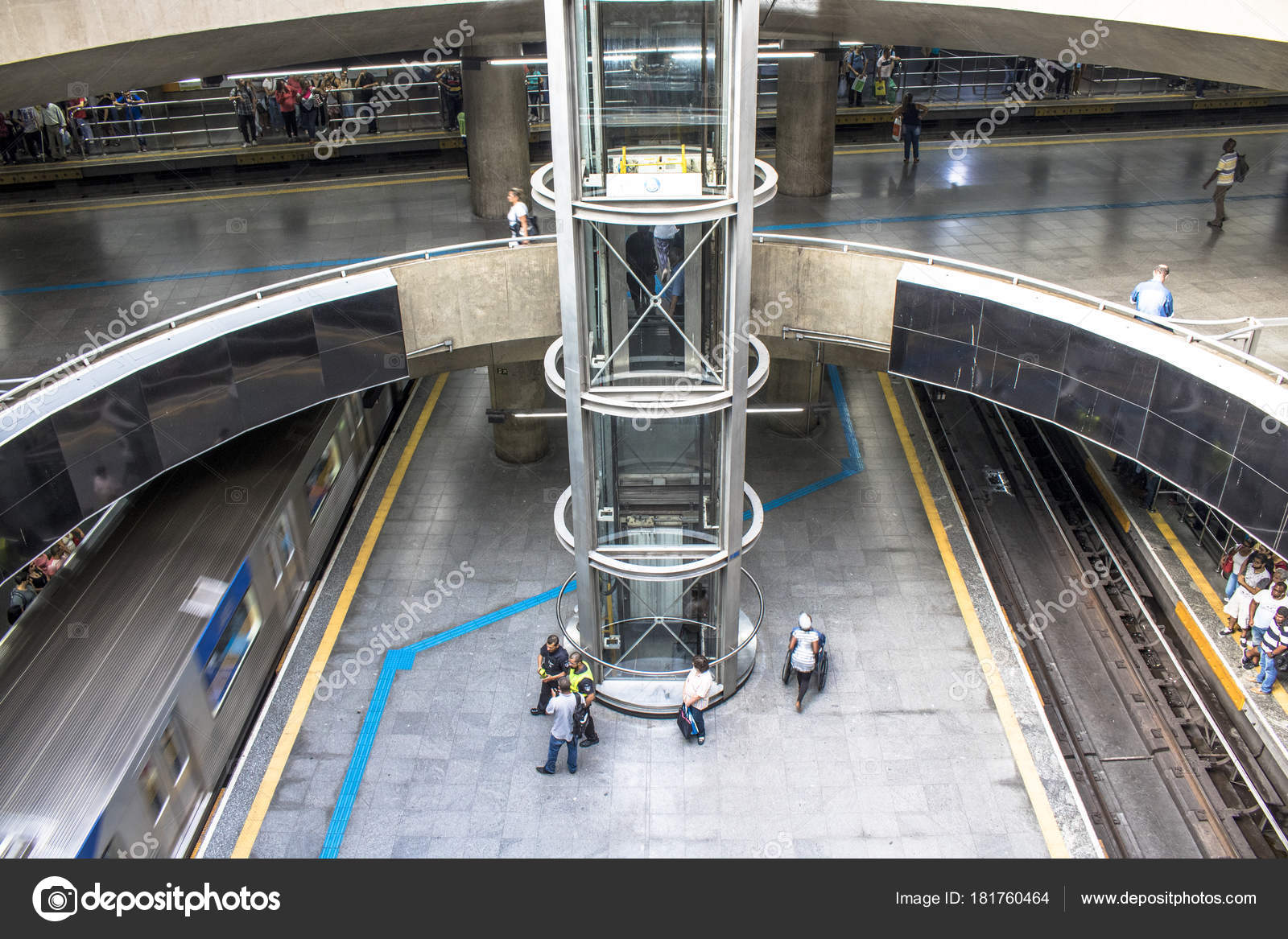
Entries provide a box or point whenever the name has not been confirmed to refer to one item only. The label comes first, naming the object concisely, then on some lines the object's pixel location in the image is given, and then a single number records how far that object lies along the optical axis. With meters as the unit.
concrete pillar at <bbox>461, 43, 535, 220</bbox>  20.17
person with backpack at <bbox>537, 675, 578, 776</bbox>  14.21
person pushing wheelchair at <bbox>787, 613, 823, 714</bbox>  15.33
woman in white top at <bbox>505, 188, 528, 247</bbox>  18.05
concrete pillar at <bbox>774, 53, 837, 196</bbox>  21.81
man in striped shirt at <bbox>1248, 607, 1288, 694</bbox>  13.80
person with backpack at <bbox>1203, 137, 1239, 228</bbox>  19.98
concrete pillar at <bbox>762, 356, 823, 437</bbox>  22.50
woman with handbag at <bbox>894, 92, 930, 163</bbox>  24.20
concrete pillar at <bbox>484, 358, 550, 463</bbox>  21.67
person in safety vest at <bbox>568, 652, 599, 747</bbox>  14.70
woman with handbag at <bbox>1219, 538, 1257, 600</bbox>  15.36
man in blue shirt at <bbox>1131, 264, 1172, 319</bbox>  15.21
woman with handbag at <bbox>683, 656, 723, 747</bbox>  14.69
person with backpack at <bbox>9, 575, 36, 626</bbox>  15.34
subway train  10.91
